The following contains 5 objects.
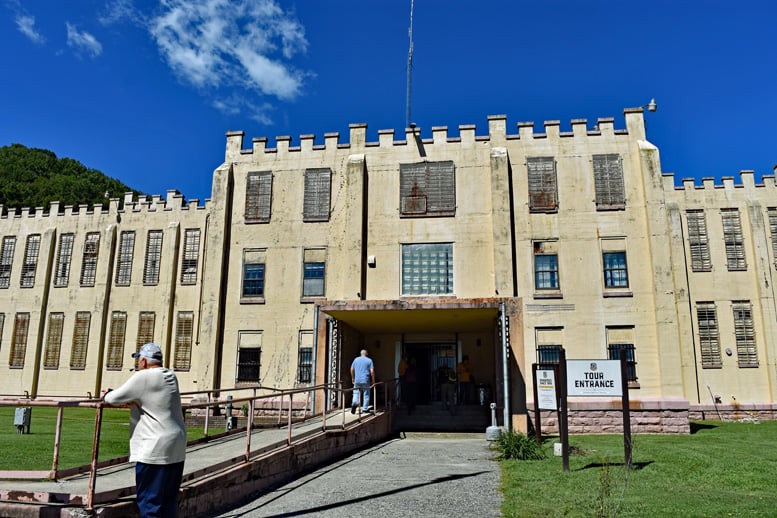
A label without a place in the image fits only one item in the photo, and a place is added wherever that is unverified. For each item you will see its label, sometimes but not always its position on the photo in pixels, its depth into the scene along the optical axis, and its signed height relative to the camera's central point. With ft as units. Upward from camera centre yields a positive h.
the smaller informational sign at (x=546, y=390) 45.44 -1.17
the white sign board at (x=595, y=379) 38.78 -0.28
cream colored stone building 69.15 +13.53
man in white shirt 17.56 -1.86
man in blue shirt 52.49 -0.26
